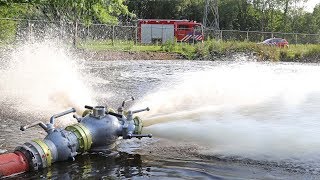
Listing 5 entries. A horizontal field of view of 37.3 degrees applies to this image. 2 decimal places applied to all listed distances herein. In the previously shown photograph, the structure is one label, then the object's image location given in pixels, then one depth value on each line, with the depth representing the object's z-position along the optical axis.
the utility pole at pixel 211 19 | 50.61
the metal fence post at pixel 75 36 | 30.39
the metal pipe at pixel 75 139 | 5.48
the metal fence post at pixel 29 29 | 29.64
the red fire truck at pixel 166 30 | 52.53
